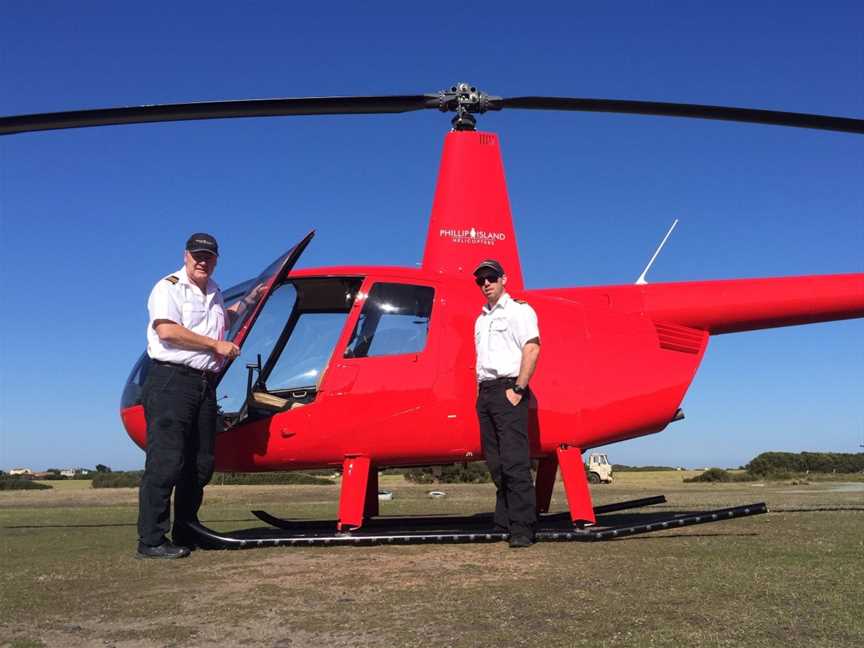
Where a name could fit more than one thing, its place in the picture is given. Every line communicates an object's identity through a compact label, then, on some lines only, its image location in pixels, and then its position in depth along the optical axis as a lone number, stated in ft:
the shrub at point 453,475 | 72.02
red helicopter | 20.08
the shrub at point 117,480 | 77.25
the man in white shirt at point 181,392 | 17.07
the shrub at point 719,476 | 83.71
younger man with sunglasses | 18.28
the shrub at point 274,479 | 87.51
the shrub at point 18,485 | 73.00
